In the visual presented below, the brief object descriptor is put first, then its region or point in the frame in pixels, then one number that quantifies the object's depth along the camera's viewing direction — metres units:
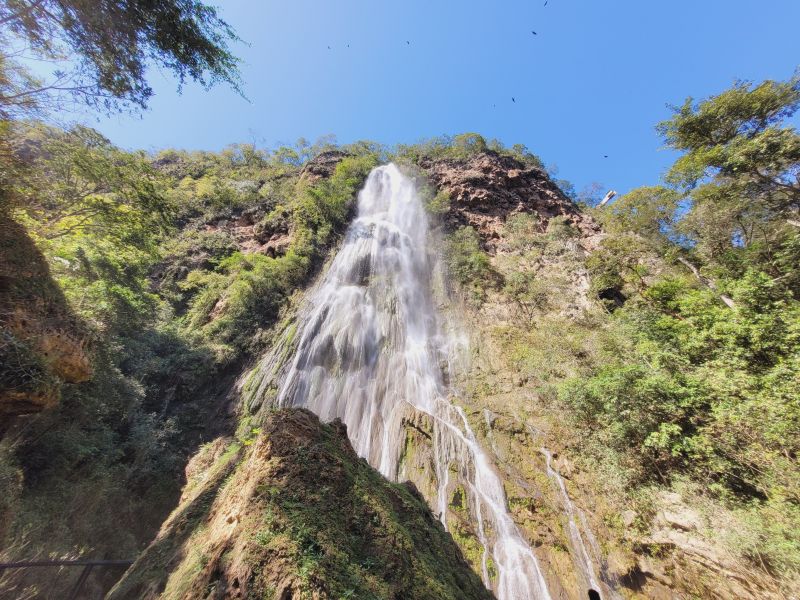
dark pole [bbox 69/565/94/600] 4.30
